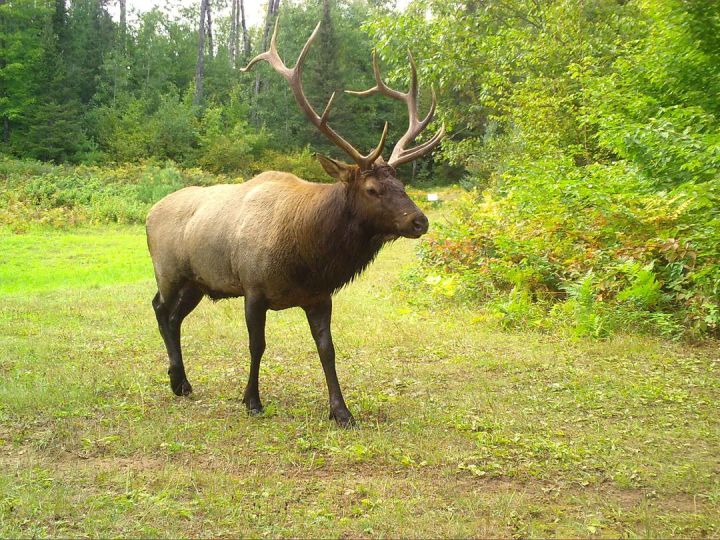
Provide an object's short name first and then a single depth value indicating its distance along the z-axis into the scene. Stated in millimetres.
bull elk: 5559
